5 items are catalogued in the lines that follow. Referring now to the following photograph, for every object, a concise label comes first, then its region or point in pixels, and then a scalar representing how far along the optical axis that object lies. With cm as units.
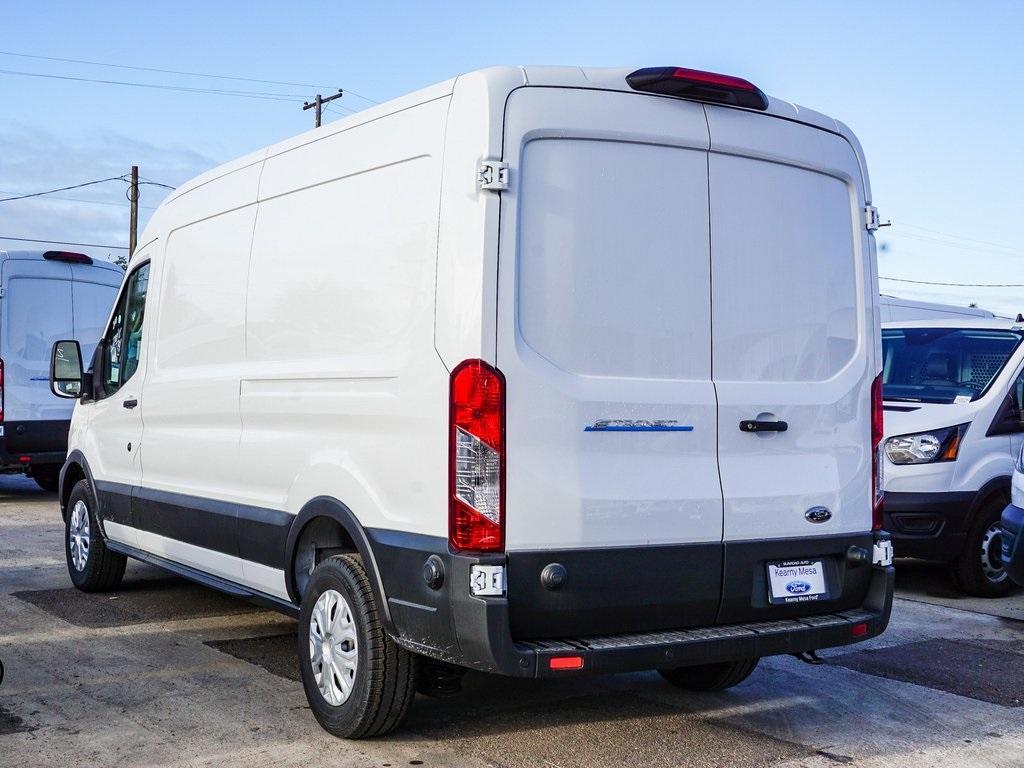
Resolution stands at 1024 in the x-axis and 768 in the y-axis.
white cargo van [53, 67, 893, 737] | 412
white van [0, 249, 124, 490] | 1272
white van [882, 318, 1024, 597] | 790
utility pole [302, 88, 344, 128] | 3512
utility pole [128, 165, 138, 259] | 4140
